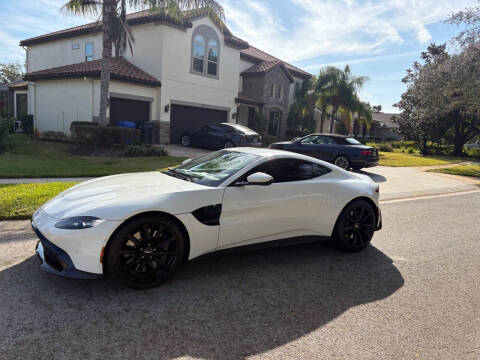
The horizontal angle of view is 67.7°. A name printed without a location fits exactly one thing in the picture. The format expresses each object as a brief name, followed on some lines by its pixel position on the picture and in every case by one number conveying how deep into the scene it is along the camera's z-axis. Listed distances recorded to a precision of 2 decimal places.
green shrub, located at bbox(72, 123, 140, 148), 13.69
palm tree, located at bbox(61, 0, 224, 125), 13.54
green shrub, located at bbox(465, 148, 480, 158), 30.75
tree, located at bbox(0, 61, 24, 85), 55.31
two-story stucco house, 17.62
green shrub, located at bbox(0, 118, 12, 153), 12.06
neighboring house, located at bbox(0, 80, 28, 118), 24.38
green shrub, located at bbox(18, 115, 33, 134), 19.92
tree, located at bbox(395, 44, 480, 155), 17.53
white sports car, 3.30
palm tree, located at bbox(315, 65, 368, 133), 27.11
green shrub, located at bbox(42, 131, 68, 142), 17.34
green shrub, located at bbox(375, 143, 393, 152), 29.63
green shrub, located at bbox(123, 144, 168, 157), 13.68
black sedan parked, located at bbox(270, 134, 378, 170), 13.19
